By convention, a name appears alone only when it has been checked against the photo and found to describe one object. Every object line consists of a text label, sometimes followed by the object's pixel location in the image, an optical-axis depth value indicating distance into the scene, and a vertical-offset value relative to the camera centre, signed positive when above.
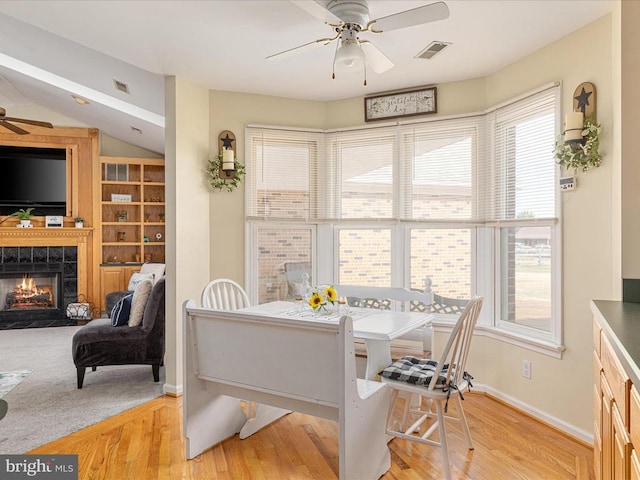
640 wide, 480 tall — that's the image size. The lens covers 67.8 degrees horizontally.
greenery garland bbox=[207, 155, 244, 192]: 4.06 +0.54
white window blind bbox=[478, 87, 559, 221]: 3.19 +0.55
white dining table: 2.72 -0.53
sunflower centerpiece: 3.08 -0.39
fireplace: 6.77 -0.66
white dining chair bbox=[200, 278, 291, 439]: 3.00 -1.10
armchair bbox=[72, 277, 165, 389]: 3.87 -0.85
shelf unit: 7.11 +0.43
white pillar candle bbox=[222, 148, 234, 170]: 3.99 +0.66
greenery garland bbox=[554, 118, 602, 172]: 2.69 +0.50
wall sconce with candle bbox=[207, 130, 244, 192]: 4.00 +0.61
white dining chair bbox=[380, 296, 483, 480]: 2.46 -0.76
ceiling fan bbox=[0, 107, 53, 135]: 4.18 +1.08
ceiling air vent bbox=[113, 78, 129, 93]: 4.42 +1.46
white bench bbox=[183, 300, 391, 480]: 2.23 -0.71
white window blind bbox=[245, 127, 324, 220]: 4.26 +0.60
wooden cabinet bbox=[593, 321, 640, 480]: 1.32 -0.58
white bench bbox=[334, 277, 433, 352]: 3.50 -0.44
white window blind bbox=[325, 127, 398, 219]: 4.19 +0.60
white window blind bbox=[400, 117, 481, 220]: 3.87 +0.59
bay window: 3.32 +0.24
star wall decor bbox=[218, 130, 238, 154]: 4.14 +0.86
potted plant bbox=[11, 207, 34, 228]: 6.69 +0.32
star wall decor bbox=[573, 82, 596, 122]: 2.76 +0.82
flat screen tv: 6.84 +0.87
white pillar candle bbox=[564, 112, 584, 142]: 2.73 +0.64
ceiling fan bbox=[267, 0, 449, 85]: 2.15 +1.03
